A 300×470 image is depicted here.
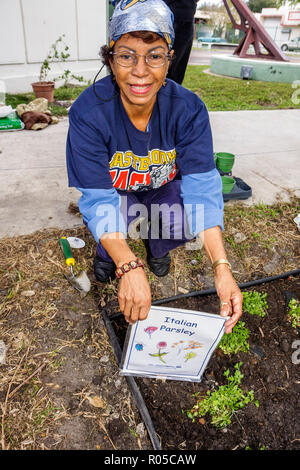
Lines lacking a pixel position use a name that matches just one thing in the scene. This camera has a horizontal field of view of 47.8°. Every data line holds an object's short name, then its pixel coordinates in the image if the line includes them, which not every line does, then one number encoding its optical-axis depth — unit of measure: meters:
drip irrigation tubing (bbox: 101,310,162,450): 1.23
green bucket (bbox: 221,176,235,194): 2.68
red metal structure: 10.85
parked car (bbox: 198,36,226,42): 38.71
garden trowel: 1.78
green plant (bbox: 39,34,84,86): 6.39
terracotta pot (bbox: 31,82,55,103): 5.40
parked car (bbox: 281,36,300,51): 30.41
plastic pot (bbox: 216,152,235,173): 2.76
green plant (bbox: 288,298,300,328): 1.77
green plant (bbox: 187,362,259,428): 1.35
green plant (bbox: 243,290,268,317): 1.81
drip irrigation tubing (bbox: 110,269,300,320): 1.82
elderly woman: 1.25
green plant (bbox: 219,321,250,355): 1.61
